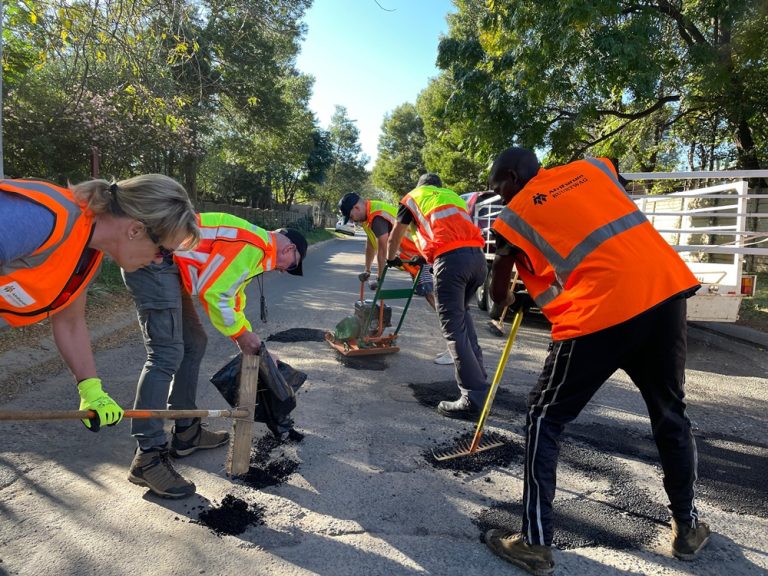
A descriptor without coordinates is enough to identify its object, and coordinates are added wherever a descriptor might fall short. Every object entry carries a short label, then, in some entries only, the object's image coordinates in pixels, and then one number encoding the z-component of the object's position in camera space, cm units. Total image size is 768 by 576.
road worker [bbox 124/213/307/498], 264
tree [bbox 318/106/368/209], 4834
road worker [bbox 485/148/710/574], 204
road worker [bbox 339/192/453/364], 517
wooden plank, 271
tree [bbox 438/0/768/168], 823
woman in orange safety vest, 171
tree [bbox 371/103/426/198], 4325
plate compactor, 527
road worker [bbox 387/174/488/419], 382
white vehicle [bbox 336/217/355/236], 4517
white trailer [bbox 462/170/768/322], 550
